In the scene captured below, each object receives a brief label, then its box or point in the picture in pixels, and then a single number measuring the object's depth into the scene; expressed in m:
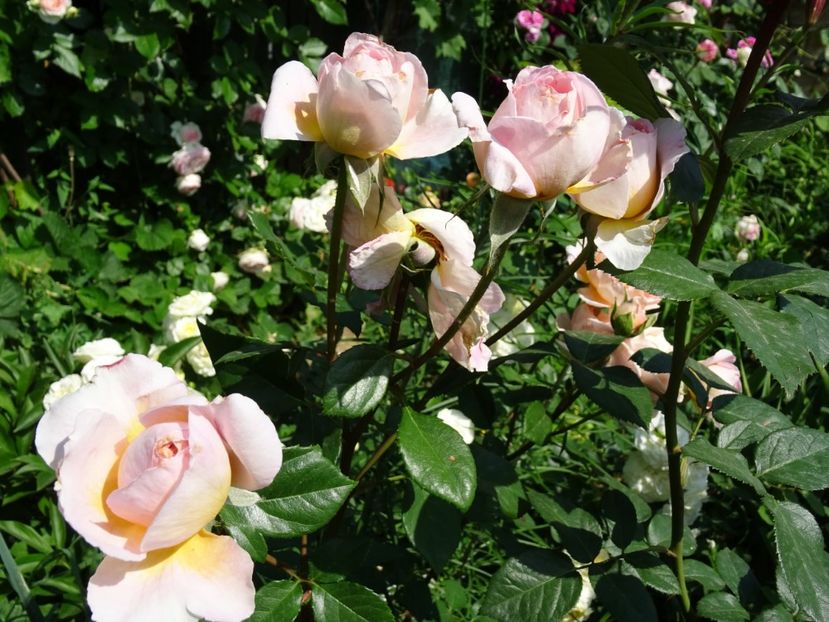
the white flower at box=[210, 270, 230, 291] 2.61
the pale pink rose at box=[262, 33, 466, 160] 0.54
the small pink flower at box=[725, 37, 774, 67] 2.89
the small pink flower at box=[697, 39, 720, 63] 3.04
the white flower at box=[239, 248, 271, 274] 2.61
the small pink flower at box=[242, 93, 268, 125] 2.77
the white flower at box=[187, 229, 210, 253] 2.63
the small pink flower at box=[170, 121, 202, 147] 2.65
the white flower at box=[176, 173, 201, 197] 2.66
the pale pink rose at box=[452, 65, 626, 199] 0.54
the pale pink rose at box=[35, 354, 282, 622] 0.46
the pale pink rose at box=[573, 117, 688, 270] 0.58
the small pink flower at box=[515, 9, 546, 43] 2.93
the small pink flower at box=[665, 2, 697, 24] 2.61
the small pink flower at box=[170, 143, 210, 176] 2.62
